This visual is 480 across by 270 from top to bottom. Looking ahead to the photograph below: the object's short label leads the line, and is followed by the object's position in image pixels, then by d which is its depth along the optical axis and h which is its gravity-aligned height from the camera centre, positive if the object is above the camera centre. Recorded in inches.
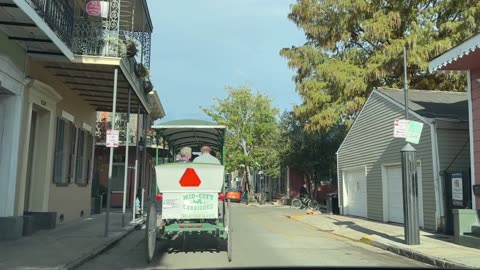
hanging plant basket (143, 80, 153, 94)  749.3 +164.3
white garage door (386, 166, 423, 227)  711.7 +10.4
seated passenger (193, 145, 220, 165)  423.5 +33.3
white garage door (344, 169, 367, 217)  840.9 +16.2
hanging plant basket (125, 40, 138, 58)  602.4 +177.5
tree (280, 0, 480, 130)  940.0 +297.3
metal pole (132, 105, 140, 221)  690.8 +14.0
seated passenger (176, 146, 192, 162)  420.5 +36.5
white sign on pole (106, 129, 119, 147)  523.2 +59.4
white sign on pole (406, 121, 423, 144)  497.4 +67.4
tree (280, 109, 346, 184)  1312.7 +129.7
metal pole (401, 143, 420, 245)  485.4 +6.4
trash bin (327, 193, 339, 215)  1000.9 -6.6
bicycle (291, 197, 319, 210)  1188.8 -6.1
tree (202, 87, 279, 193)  1862.7 +275.2
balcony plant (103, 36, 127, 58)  537.0 +157.9
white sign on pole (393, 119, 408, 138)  498.6 +71.3
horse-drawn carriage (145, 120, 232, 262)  386.3 -1.5
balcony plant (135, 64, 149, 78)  683.9 +171.3
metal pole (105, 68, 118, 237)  511.6 +23.8
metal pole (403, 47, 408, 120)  509.0 +107.8
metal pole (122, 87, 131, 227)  605.6 +35.5
